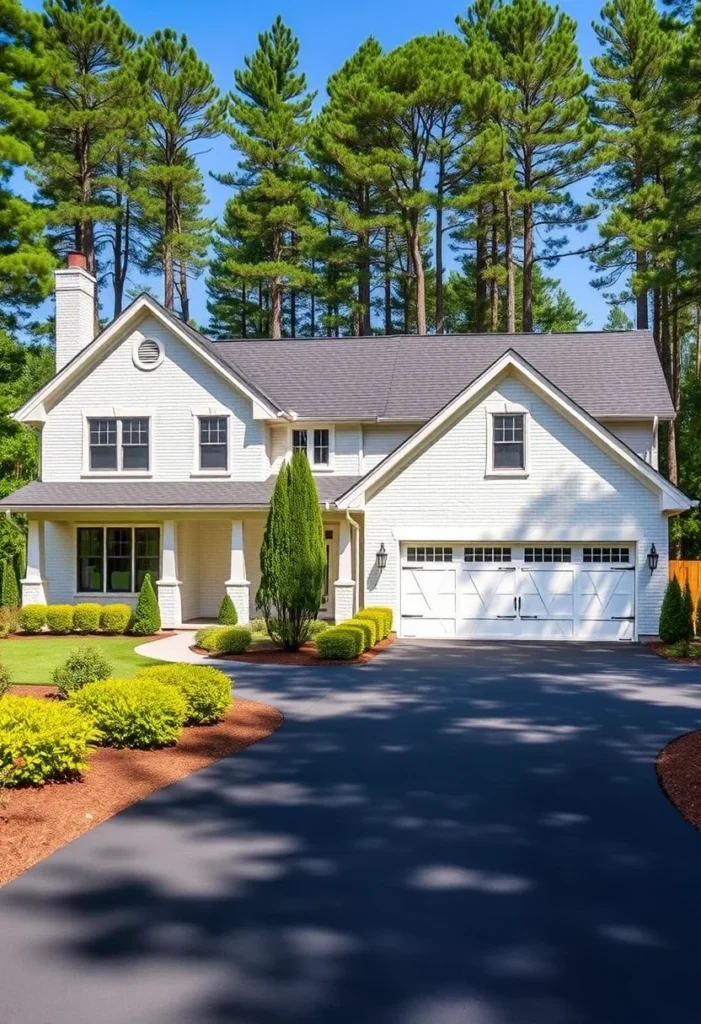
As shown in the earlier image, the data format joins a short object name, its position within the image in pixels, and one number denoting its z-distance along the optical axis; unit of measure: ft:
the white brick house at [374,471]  72.23
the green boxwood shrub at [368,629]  62.39
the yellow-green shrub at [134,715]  33.24
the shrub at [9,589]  87.30
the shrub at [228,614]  76.64
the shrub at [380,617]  67.26
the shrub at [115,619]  77.51
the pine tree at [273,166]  132.05
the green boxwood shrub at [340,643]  58.75
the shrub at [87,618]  77.77
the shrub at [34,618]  78.18
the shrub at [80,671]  40.50
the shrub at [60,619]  77.82
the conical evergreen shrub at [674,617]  67.46
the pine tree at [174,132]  130.21
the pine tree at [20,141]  76.89
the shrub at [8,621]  76.89
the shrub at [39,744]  27.35
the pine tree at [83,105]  120.67
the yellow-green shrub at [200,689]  37.63
